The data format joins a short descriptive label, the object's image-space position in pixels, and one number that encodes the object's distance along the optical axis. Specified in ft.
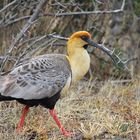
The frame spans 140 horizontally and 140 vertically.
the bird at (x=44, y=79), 43.93
